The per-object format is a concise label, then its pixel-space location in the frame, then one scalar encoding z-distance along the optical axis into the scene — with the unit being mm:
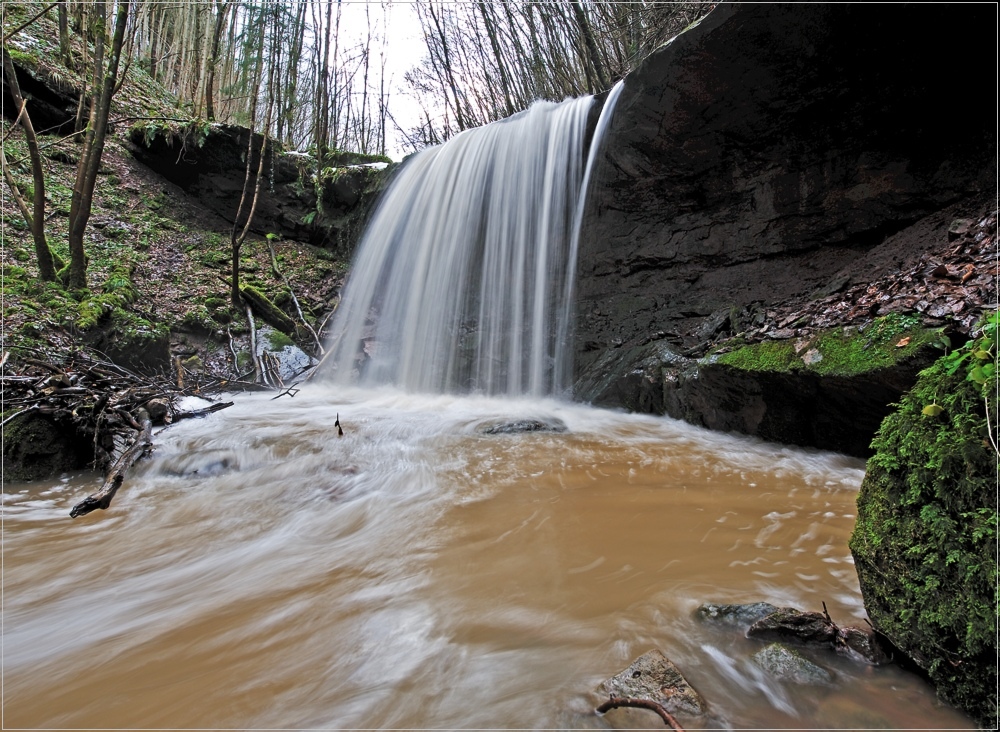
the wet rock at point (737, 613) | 1602
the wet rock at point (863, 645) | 1371
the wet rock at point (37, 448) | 3566
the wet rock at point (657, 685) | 1265
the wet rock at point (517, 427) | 5000
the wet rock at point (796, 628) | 1450
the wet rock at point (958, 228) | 4227
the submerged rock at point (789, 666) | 1325
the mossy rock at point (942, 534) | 1121
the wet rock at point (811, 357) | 3848
